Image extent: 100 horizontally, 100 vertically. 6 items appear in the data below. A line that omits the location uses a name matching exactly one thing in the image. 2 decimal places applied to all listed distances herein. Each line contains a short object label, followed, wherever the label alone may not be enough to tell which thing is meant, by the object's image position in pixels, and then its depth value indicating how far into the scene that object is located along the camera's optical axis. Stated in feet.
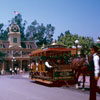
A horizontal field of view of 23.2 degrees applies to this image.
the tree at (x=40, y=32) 275.39
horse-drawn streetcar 47.77
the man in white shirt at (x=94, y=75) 15.47
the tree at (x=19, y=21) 290.40
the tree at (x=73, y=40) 154.30
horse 40.73
